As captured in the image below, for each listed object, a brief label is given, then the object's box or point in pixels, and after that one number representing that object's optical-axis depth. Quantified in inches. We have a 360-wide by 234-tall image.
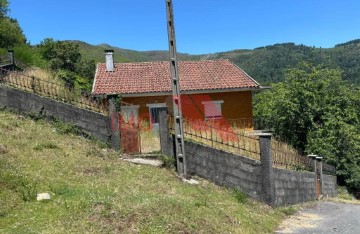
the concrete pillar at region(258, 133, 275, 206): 442.2
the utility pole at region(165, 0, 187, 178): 450.0
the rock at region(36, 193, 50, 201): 289.7
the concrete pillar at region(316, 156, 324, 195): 618.7
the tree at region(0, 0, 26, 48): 1158.3
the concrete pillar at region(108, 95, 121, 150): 514.0
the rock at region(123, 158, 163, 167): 462.3
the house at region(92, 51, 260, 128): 954.1
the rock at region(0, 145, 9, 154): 377.4
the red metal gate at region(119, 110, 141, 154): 515.2
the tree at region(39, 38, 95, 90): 1568.7
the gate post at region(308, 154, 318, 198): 596.3
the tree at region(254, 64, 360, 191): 869.2
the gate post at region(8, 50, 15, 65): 913.4
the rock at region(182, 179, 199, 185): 440.2
